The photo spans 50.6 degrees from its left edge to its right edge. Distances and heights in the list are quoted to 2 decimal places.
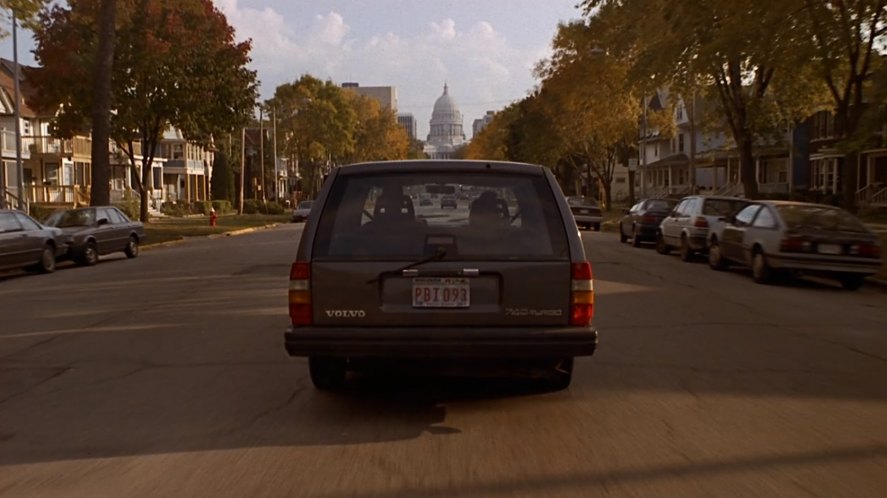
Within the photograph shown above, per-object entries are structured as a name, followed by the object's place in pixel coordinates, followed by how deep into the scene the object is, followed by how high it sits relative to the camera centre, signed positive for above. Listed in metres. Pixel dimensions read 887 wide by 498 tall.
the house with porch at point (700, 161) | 45.56 +2.42
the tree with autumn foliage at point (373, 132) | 99.81 +7.08
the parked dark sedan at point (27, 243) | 18.83 -0.94
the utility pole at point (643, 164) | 45.08 +1.60
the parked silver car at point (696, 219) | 21.03 -0.49
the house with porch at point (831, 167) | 44.88 +1.60
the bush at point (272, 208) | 66.91 -0.73
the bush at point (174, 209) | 57.75 -0.69
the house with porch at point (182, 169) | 79.88 +2.55
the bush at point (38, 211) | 40.83 -0.59
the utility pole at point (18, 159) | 33.88 +1.41
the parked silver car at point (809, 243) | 15.78 -0.78
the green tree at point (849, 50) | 21.28 +3.58
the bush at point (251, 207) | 66.56 -0.65
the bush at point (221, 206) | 63.38 -0.55
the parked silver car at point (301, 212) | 52.12 -0.80
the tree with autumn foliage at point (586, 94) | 41.56 +5.00
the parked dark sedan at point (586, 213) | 38.81 -0.64
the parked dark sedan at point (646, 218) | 26.84 -0.61
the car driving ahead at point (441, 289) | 6.39 -0.63
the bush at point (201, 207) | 61.88 -0.60
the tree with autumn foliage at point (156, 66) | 35.38 +5.02
